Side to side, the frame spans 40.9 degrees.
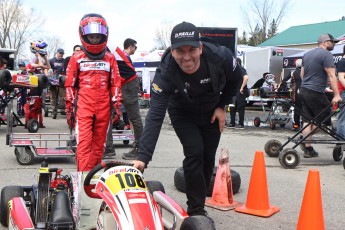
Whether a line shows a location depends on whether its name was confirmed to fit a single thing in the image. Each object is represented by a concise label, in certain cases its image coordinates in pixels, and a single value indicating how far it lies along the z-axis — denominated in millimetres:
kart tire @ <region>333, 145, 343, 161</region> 7562
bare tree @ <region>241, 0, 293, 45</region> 63188
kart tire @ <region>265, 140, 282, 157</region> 7828
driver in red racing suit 5195
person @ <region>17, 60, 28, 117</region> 13230
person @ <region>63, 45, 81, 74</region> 10411
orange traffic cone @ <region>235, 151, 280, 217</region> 4637
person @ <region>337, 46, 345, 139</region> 7684
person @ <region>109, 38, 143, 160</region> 7312
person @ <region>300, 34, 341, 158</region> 7332
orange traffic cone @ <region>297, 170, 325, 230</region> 3834
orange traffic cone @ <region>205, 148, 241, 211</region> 4809
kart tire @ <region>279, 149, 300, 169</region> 6859
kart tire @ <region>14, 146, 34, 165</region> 6629
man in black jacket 3266
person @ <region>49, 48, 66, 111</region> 13751
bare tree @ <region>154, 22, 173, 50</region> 65675
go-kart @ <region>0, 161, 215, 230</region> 2637
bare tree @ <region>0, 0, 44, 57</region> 53438
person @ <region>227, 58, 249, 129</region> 11836
